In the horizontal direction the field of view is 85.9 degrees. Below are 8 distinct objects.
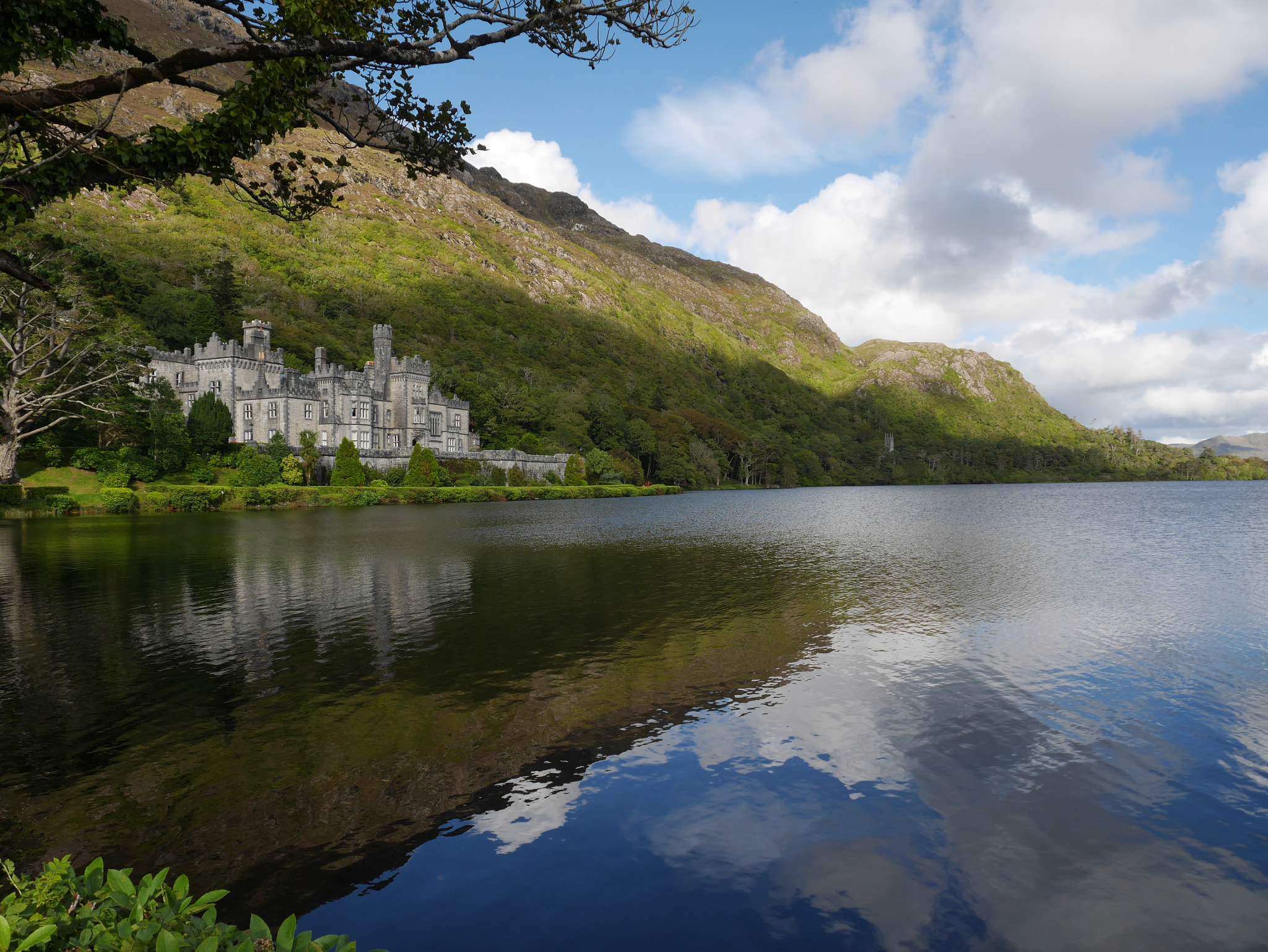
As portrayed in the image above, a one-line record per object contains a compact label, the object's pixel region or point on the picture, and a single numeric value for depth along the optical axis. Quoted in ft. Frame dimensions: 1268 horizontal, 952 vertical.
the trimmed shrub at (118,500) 198.39
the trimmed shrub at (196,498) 216.74
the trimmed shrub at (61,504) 187.52
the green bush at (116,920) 12.87
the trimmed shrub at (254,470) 263.29
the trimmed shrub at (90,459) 218.59
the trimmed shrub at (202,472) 251.60
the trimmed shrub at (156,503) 209.15
